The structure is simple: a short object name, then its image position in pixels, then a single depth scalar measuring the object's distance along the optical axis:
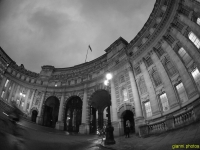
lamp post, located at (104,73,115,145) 9.46
